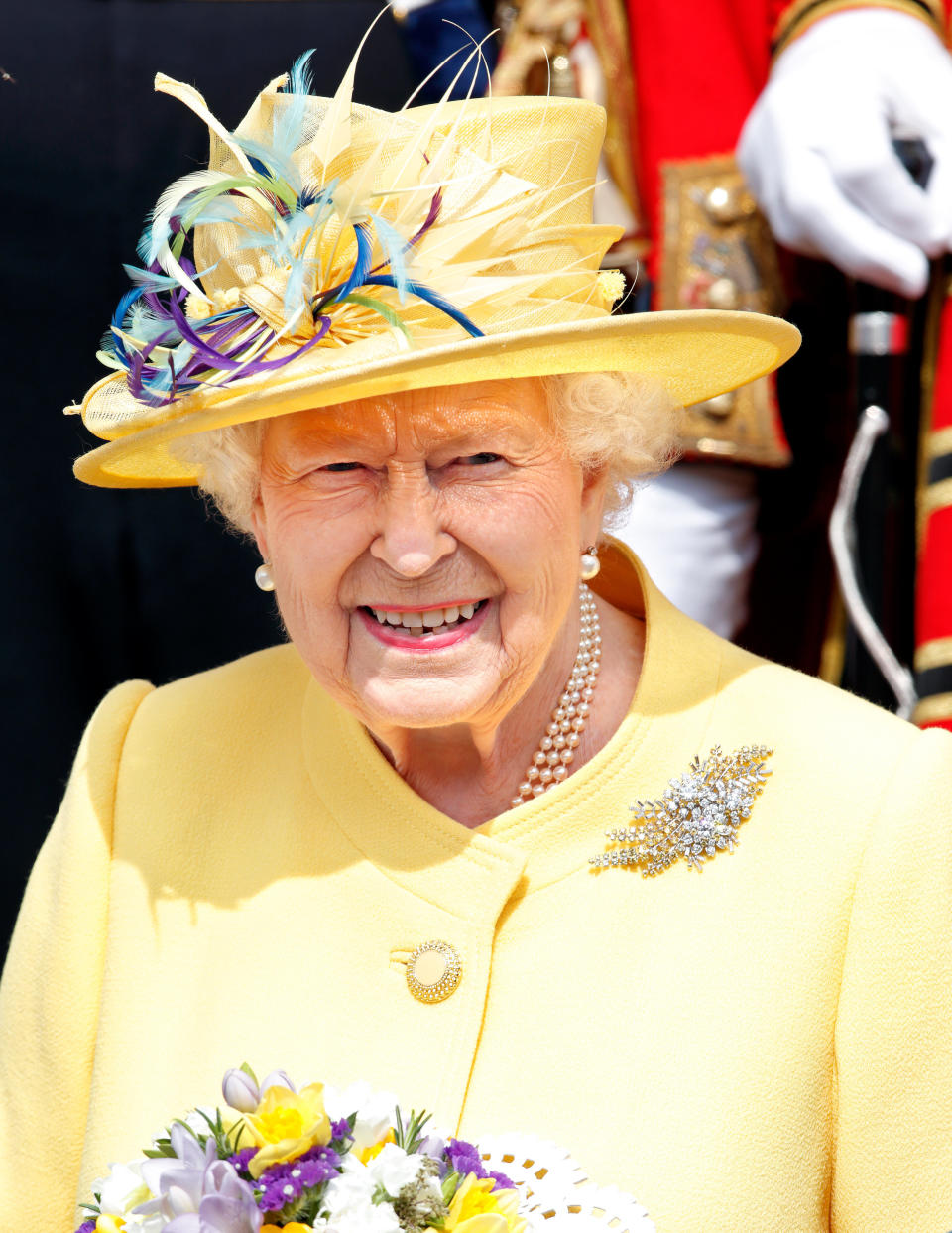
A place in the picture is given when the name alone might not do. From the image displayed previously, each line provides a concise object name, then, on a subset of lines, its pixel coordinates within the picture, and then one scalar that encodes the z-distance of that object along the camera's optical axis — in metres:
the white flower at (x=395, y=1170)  6.10
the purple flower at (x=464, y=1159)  6.13
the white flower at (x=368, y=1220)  6.09
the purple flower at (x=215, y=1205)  6.08
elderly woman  6.23
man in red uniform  6.58
